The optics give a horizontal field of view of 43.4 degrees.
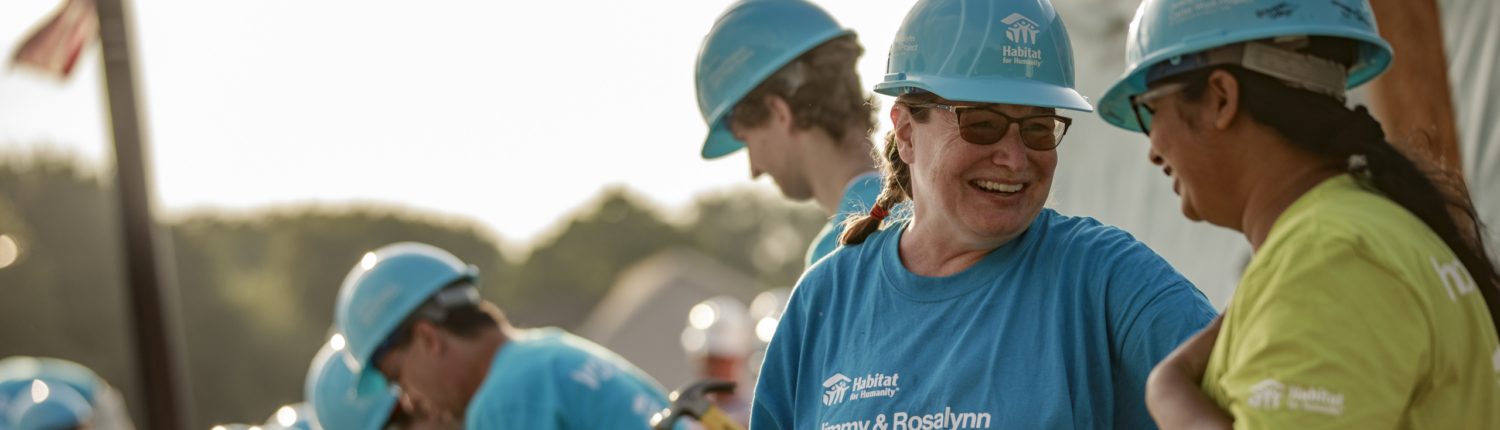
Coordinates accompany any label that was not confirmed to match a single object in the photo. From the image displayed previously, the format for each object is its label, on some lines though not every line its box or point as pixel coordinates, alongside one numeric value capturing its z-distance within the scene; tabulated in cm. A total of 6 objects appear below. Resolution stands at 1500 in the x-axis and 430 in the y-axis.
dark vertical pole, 919
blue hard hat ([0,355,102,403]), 1062
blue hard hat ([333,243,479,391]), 606
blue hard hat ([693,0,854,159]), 459
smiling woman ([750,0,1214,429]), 299
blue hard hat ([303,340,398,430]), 736
